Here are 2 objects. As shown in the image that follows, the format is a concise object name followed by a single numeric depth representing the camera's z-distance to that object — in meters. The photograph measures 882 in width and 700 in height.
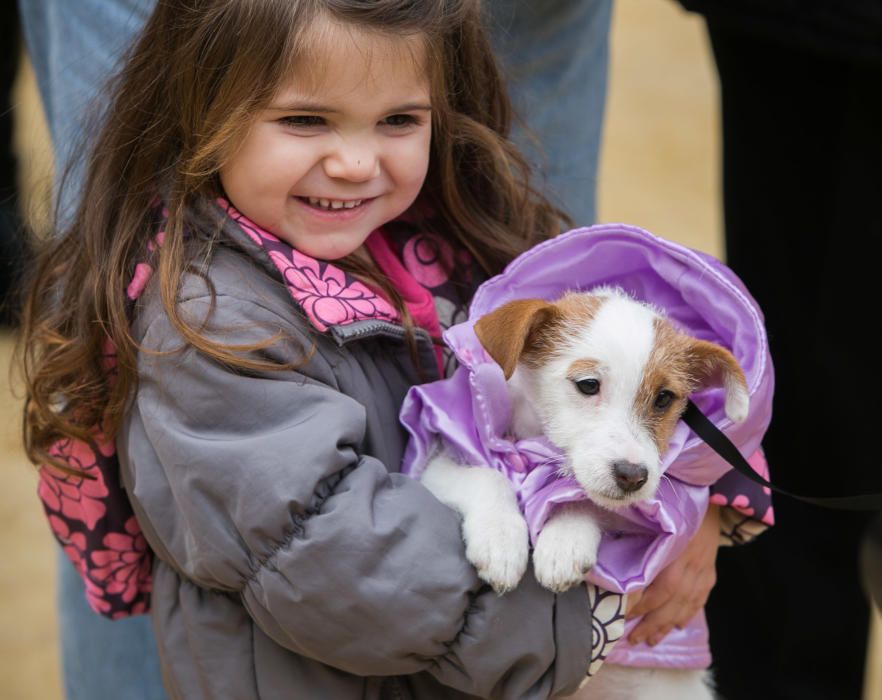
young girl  2.16
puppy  2.17
